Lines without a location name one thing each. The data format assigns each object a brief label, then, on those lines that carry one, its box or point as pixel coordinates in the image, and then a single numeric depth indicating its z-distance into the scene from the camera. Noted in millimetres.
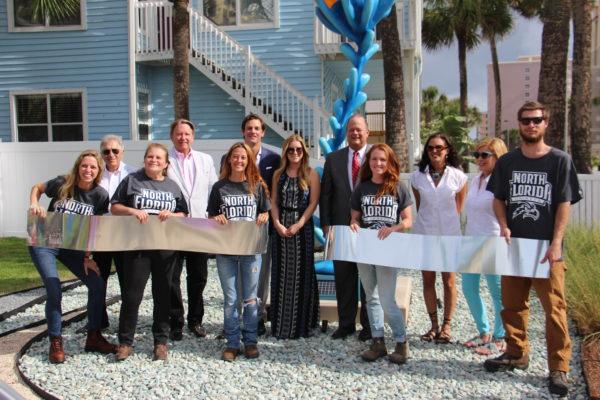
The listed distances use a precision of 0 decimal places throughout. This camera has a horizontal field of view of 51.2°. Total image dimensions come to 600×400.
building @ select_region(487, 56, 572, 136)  158875
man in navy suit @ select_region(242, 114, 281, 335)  5418
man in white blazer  5371
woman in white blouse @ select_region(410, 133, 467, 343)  5039
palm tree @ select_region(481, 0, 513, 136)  31984
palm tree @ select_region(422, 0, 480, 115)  31547
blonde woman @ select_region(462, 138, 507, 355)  4936
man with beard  4160
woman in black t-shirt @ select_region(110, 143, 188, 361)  4820
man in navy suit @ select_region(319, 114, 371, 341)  5297
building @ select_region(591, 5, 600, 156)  91469
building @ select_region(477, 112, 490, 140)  145162
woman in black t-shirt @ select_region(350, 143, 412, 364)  4777
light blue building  15664
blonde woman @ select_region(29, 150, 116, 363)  4891
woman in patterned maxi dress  5242
